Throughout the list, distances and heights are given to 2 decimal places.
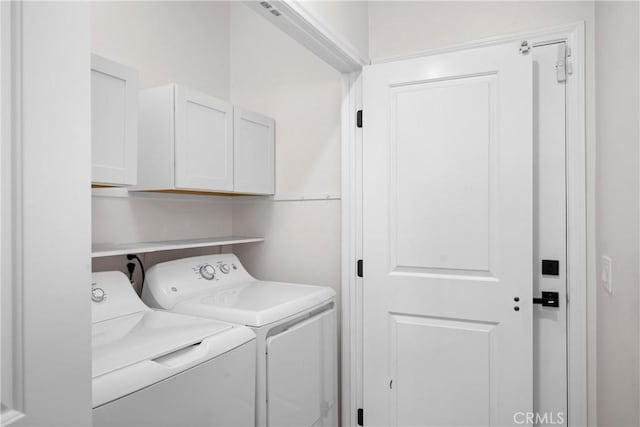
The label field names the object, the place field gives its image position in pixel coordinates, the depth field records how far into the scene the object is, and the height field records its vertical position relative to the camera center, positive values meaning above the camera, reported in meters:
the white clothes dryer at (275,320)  1.62 -0.47
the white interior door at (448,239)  1.81 -0.12
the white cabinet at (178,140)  1.85 +0.35
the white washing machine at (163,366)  1.09 -0.46
